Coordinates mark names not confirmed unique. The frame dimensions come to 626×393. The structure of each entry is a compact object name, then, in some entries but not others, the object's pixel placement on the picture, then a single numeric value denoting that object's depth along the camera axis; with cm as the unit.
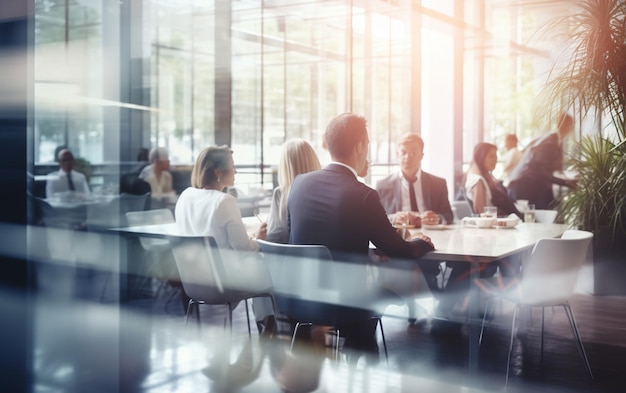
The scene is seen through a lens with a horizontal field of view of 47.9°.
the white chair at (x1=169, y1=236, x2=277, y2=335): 358
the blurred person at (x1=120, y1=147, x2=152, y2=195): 696
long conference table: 339
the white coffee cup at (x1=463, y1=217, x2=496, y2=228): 462
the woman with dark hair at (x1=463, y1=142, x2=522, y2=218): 562
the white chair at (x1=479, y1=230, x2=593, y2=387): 357
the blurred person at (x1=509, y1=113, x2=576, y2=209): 712
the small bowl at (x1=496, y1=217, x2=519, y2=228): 464
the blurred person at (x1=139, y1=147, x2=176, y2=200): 744
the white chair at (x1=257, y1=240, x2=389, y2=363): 313
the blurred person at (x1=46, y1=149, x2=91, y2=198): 651
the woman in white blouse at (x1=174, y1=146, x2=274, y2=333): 392
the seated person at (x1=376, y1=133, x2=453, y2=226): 510
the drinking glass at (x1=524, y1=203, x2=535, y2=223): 508
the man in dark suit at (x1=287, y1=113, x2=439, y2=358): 320
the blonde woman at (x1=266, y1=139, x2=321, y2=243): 397
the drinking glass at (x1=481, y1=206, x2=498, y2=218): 474
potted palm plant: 380
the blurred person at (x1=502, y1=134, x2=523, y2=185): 912
